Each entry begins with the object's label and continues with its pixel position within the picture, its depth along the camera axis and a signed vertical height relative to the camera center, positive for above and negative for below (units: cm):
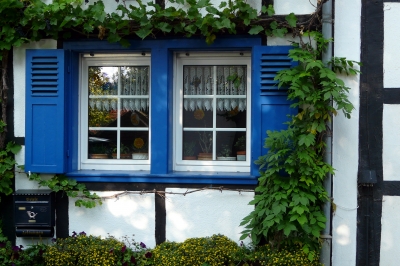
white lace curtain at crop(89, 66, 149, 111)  583 +35
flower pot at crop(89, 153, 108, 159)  587 -34
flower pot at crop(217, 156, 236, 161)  572 -34
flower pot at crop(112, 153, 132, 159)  586 -34
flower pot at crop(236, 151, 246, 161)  569 -32
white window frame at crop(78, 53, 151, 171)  581 +7
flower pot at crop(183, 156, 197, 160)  579 -35
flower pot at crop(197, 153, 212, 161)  576 -33
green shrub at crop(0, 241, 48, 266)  541 -129
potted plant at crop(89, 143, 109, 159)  588 -28
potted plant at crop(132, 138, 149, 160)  582 -27
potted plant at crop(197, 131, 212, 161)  577 -21
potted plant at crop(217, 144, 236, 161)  573 -30
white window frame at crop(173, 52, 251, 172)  566 +20
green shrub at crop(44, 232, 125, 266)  523 -122
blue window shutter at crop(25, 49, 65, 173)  555 +10
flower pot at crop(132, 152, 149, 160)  582 -34
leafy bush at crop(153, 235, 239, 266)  515 -119
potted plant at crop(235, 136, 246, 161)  570 -24
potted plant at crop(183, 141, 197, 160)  579 -27
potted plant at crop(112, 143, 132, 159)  586 -30
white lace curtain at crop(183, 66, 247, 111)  571 +39
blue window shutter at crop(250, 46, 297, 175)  532 +29
